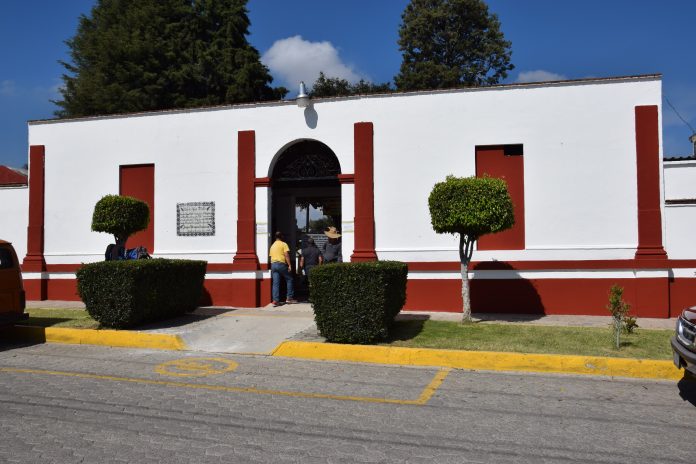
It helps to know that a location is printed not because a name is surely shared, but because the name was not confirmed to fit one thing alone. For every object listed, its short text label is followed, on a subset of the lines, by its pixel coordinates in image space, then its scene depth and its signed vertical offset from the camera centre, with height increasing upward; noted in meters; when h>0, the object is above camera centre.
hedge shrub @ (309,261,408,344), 8.21 -0.84
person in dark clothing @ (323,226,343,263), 12.02 -0.11
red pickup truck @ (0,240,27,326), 8.73 -0.66
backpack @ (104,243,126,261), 11.00 -0.14
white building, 10.95 +1.25
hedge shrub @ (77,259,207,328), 9.27 -0.75
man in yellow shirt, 11.99 -0.43
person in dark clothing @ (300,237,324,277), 12.47 -0.30
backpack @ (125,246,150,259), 11.42 -0.18
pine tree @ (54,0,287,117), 30.27 +9.86
